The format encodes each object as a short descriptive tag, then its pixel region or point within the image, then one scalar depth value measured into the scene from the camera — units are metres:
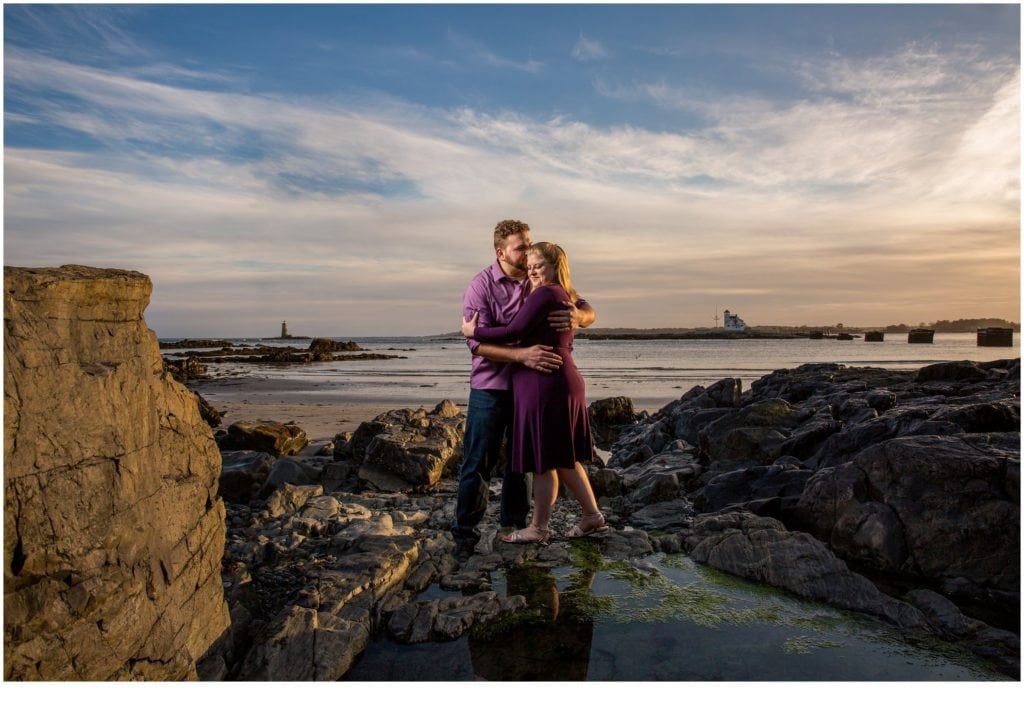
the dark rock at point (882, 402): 9.50
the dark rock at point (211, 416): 13.08
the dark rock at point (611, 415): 14.07
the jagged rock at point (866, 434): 6.95
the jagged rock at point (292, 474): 7.32
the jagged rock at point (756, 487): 6.11
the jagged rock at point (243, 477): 6.64
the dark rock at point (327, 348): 47.81
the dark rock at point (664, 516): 6.07
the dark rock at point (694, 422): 10.64
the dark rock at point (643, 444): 10.17
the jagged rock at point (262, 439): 9.52
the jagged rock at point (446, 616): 3.76
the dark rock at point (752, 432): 8.42
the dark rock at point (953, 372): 12.39
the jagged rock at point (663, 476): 6.99
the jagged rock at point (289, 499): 6.09
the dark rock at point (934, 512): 4.61
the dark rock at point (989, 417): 6.20
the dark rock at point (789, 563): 4.12
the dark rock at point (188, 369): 27.54
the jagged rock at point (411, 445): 7.61
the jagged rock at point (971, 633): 3.53
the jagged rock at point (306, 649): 3.35
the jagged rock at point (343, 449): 8.83
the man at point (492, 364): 5.08
